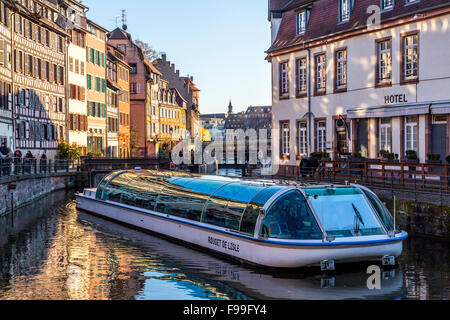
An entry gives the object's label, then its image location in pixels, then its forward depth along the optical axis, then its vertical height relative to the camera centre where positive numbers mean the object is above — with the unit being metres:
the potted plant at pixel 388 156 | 24.55 -0.33
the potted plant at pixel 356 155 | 27.25 -0.31
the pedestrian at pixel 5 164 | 24.59 -0.45
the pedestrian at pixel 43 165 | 34.84 -0.70
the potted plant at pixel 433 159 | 21.78 -0.39
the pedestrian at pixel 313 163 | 27.86 -0.60
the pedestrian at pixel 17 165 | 27.30 -0.55
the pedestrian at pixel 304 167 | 27.36 -0.74
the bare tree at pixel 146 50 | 80.69 +11.97
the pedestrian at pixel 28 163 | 30.12 -0.53
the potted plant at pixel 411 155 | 24.19 -0.27
